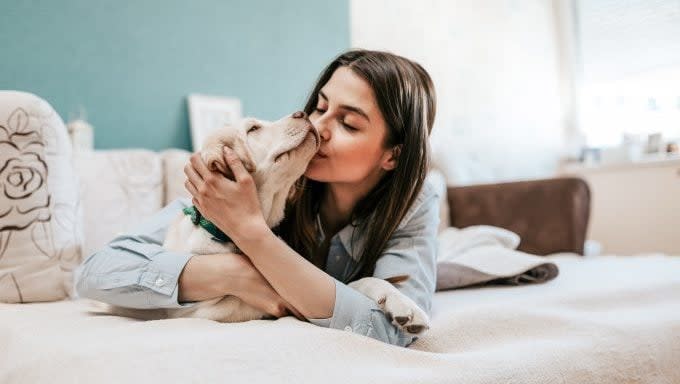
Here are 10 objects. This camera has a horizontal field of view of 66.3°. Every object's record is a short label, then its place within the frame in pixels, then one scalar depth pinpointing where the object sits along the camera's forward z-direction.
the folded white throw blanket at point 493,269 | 1.52
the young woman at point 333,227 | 0.93
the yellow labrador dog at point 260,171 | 1.00
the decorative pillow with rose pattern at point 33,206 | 1.26
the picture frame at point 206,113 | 2.32
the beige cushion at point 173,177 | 1.84
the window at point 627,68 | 3.70
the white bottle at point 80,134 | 1.88
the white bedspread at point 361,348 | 0.68
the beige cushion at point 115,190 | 1.63
